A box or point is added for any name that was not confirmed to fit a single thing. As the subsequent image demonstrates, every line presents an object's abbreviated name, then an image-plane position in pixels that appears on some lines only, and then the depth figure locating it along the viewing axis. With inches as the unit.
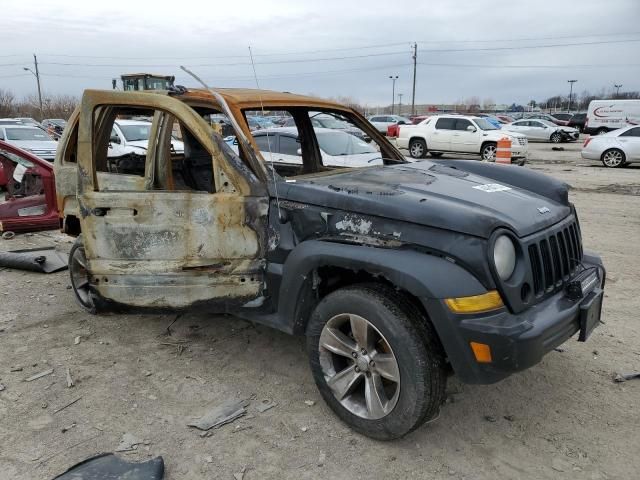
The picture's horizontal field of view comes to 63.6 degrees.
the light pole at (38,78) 2203.2
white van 1141.1
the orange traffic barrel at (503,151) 541.3
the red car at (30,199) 267.9
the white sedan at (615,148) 603.2
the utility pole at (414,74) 2413.9
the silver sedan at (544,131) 1139.9
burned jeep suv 95.9
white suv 671.1
